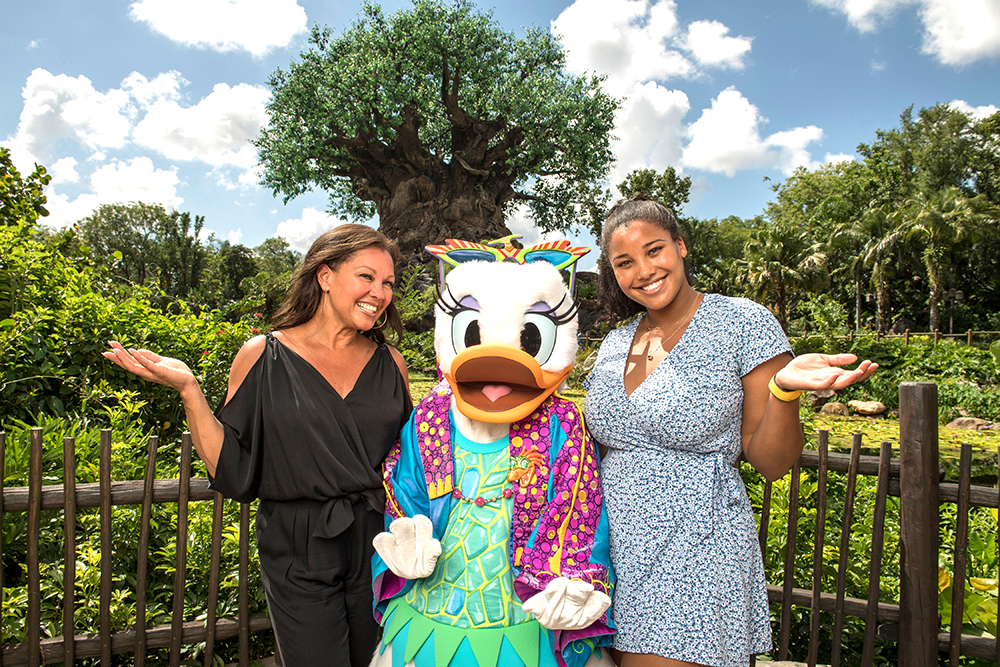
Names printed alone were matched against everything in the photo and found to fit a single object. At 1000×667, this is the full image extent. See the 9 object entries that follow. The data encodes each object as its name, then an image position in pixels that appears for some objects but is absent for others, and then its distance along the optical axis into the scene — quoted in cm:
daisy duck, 147
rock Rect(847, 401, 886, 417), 1099
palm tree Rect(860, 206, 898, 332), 2494
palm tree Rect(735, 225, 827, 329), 2339
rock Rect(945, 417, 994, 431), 976
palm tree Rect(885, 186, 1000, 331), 2352
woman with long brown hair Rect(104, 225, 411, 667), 167
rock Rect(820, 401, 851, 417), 1116
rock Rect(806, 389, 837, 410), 1142
